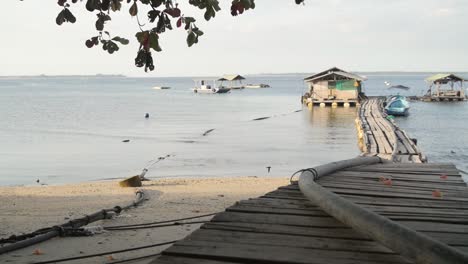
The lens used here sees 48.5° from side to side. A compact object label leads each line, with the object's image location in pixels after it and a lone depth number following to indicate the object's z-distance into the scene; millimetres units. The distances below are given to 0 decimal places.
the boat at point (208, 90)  97375
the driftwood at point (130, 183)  15086
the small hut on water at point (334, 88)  50812
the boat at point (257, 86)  139388
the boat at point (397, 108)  45781
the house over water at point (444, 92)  58656
